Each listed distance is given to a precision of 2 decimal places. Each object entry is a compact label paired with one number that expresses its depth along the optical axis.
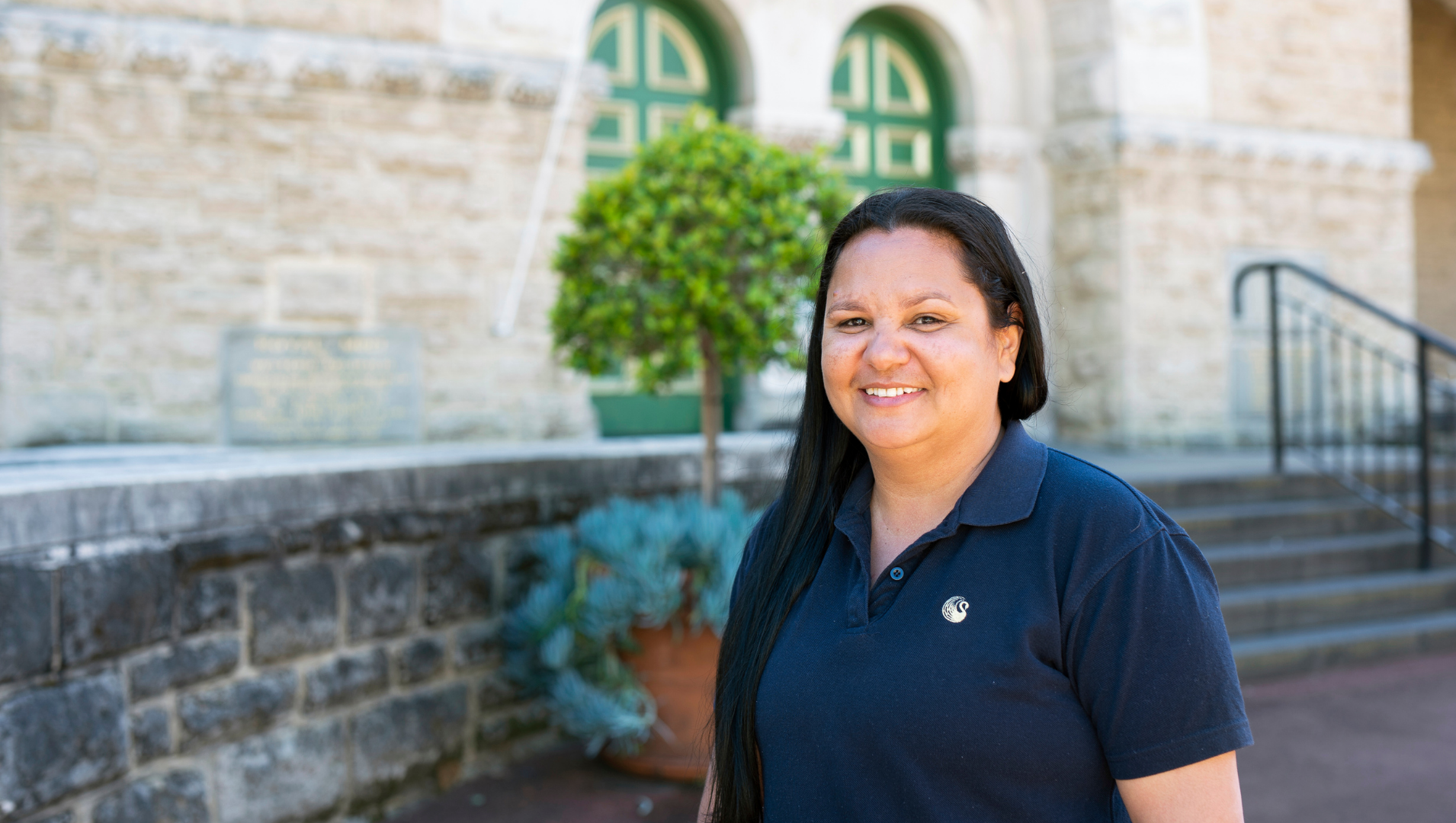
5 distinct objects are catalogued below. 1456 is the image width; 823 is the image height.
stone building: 5.24
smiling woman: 1.30
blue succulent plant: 3.79
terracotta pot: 3.91
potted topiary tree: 3.84
